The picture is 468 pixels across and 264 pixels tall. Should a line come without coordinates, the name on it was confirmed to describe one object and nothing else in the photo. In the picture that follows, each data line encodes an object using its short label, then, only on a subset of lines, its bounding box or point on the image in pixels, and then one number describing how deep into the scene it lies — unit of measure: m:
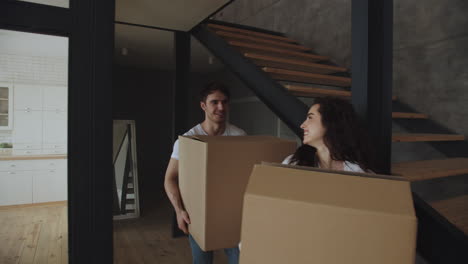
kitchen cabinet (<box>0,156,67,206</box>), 4.50
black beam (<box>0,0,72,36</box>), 1.27
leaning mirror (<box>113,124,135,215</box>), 3.81
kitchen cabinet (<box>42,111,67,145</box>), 4.76
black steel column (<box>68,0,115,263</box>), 1.36
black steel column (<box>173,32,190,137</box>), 3.04
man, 1.35
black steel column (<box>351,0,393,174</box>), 1.27
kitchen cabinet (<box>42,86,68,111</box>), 4.74
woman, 1.12
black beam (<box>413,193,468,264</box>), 1.11
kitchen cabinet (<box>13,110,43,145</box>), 4.61
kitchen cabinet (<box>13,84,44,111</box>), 4.60
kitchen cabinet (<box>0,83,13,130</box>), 4.54
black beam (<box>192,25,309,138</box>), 1.74
